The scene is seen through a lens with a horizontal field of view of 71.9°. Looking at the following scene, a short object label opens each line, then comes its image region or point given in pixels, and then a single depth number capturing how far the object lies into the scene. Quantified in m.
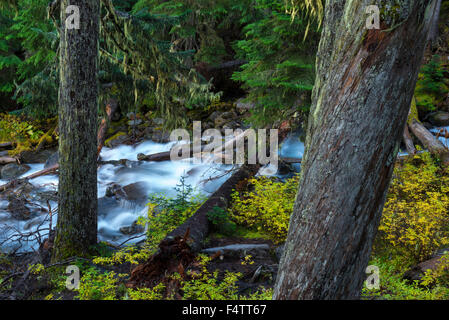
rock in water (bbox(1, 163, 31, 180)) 13.19
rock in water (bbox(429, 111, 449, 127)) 11.80
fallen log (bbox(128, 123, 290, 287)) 4.56
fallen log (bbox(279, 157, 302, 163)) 10.91
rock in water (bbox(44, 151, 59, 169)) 13.13
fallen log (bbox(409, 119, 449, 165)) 9.23
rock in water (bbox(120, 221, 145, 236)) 8.43
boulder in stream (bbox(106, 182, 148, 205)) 10.05
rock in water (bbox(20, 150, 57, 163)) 14.77
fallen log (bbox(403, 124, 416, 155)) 9.89
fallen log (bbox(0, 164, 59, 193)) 10.66
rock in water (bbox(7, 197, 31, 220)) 8.89
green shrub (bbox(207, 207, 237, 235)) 6.57
